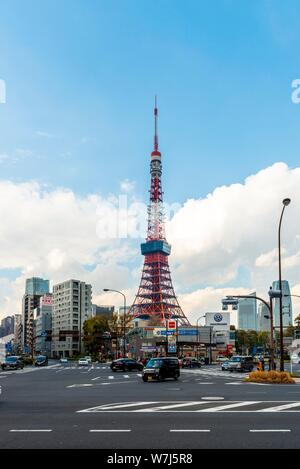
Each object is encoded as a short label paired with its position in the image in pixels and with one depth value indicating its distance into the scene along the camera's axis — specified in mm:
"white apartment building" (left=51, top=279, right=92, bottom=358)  177000
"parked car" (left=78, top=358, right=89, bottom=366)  78356
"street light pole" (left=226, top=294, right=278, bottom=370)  35834
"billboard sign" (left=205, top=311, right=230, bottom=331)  142000
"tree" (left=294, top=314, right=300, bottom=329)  105250
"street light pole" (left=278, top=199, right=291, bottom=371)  32781
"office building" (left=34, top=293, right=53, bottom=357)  191562
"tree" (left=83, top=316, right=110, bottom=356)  124062
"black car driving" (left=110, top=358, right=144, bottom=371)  52406
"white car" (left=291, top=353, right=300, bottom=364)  96688
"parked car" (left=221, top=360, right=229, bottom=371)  54906
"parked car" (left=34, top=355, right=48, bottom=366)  81438
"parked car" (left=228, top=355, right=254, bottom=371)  53281
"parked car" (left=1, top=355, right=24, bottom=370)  61344
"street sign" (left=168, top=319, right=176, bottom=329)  71988
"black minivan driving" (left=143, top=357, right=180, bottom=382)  33844
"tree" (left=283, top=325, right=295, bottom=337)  153588
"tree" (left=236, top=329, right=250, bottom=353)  167750
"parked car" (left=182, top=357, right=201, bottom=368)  67500
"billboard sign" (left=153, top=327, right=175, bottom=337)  100225
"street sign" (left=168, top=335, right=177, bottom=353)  66312
